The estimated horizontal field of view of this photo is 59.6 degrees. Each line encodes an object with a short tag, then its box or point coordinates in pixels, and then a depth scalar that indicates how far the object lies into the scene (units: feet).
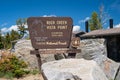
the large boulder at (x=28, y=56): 16.23
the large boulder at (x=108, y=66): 11.66
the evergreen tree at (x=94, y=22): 56.73
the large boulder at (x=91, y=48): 15.51
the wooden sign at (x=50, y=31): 13.02
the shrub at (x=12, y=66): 13.47
